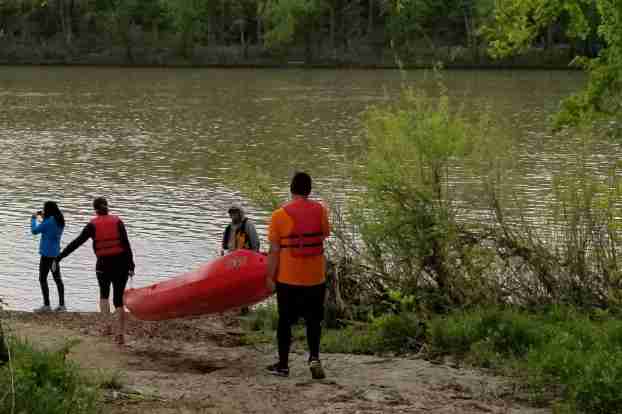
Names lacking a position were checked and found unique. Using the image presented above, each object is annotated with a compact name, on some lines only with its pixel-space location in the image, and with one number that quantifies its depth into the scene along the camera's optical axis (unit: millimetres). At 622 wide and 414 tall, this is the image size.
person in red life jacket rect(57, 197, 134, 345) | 11609
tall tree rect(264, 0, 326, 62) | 85612
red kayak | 11766
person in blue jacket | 14211
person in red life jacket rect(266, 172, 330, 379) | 8859
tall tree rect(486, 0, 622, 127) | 11562
